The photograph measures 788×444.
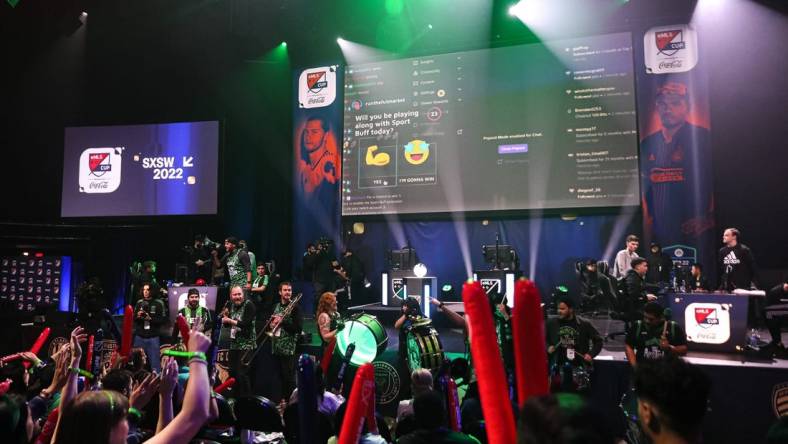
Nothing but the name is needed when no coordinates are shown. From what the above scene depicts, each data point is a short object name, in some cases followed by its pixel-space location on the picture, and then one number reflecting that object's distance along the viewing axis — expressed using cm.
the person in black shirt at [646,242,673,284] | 937
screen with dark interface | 973
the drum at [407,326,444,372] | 615
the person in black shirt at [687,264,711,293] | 775
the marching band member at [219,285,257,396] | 720
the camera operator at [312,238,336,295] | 1055
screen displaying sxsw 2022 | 1104
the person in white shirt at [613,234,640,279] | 938
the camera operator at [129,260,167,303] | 967
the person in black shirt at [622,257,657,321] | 795
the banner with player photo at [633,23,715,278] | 957
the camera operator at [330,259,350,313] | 1056
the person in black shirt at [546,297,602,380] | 543
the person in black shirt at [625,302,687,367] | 501
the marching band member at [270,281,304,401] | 689
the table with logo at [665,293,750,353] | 512
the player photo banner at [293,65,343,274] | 1186
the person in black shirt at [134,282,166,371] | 783
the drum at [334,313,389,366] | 660
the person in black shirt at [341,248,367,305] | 1103
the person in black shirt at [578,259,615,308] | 960
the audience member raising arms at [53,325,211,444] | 144
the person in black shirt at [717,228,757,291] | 786
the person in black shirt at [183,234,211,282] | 1079
